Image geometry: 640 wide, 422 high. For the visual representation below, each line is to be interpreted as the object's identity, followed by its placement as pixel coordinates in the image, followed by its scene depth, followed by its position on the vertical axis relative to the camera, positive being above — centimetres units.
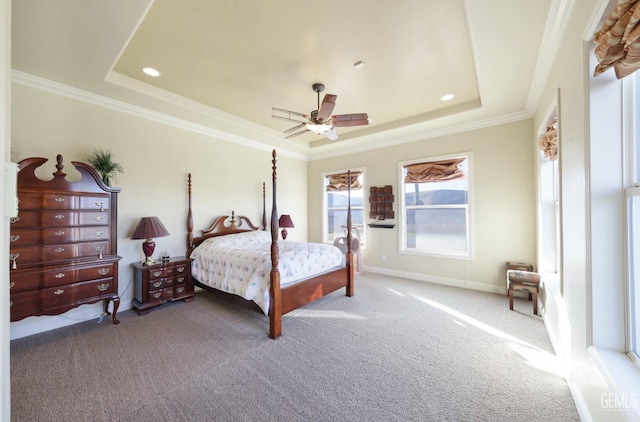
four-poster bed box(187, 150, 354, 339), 269 -70
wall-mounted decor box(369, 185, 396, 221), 504 +18
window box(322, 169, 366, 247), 560 +18
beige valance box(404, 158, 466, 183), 437 +72
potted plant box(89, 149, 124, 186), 309 +62
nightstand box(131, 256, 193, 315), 325 -94
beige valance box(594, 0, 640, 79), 109 +80
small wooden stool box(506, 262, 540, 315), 309 -90
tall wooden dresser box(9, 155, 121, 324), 243 -31
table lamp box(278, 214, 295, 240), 527 -20
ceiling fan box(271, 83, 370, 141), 275 +110
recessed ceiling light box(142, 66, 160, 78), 286 +164
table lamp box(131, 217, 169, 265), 328 -25
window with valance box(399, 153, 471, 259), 437 +9
